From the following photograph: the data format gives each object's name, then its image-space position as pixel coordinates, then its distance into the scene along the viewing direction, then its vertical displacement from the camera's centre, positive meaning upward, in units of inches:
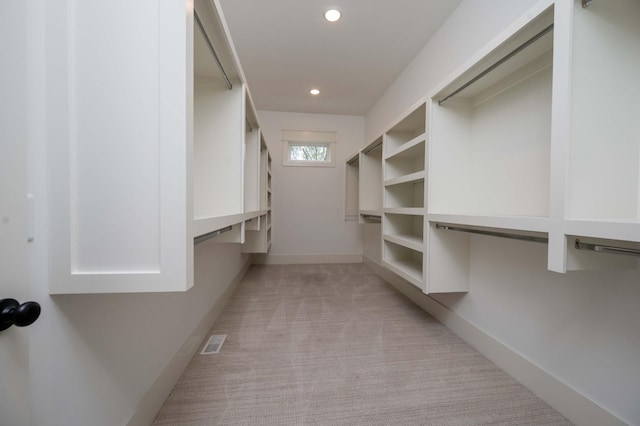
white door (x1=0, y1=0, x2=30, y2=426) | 19.5 +0.0
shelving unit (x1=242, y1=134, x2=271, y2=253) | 109.0 -12.0
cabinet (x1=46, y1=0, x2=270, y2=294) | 24.9 +6.4
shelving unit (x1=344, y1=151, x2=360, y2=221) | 156.6 +12.4
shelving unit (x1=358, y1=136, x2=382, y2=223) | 121.6 +14.5
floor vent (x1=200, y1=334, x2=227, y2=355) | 59.9 -36.8
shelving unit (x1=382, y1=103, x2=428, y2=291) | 75.7 +5.0
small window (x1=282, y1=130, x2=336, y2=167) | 156.5 +40.2
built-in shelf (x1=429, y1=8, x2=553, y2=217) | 46.1 +17.7
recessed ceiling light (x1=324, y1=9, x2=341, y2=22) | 74.9 +62.2
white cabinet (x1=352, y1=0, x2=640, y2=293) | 30.4 +12.0
